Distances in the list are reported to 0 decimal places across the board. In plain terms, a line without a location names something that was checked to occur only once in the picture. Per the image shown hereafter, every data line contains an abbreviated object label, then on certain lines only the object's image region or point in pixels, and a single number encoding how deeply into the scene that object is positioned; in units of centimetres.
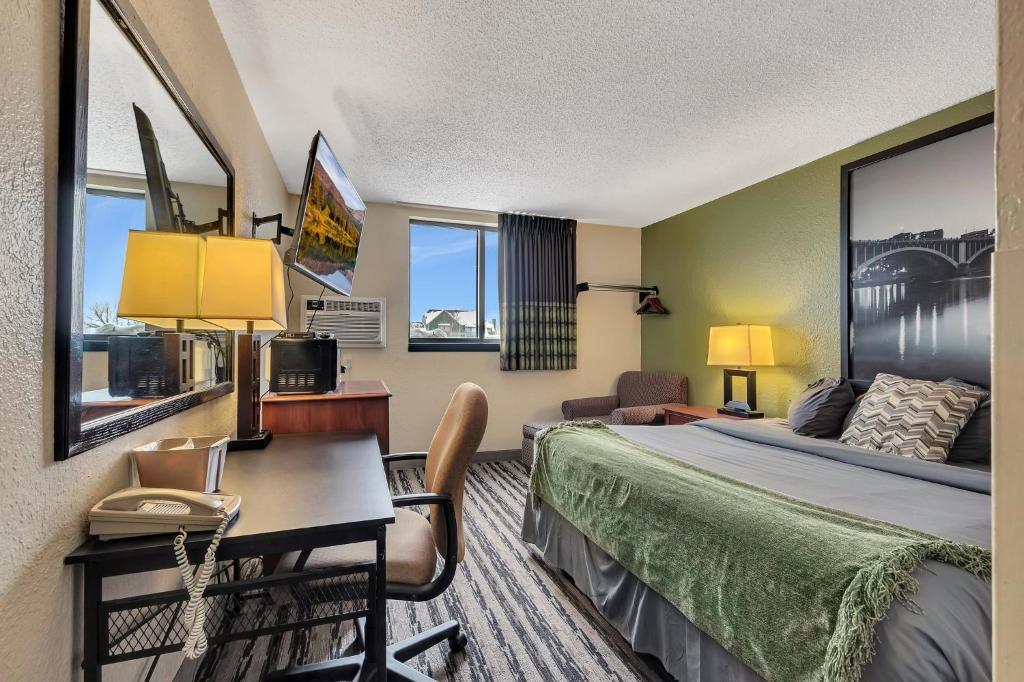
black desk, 99
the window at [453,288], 464
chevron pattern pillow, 217
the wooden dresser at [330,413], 234
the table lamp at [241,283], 130
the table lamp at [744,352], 351
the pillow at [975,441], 215
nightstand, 370
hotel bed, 101
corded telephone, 99
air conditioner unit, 418
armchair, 457
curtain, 470
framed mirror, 94
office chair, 149
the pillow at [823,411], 270
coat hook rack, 480
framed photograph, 250
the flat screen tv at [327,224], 221
